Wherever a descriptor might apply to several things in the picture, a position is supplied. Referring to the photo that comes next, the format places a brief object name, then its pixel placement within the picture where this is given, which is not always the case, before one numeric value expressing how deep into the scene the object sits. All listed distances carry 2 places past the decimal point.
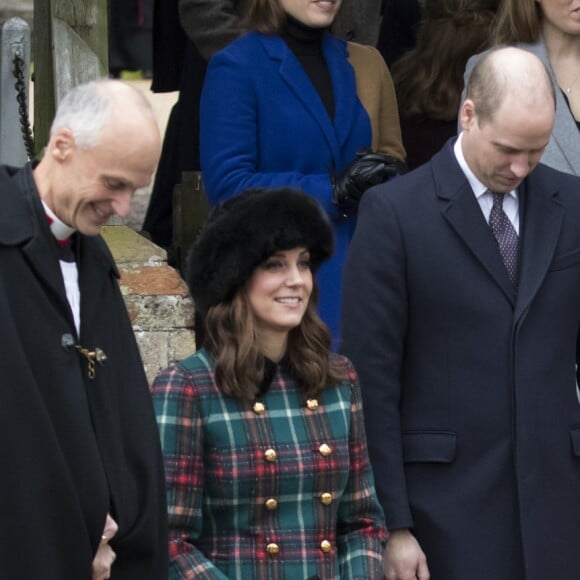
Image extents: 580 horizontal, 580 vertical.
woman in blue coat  11.85
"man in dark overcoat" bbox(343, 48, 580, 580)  10.19
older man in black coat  8.20
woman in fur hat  9.41
